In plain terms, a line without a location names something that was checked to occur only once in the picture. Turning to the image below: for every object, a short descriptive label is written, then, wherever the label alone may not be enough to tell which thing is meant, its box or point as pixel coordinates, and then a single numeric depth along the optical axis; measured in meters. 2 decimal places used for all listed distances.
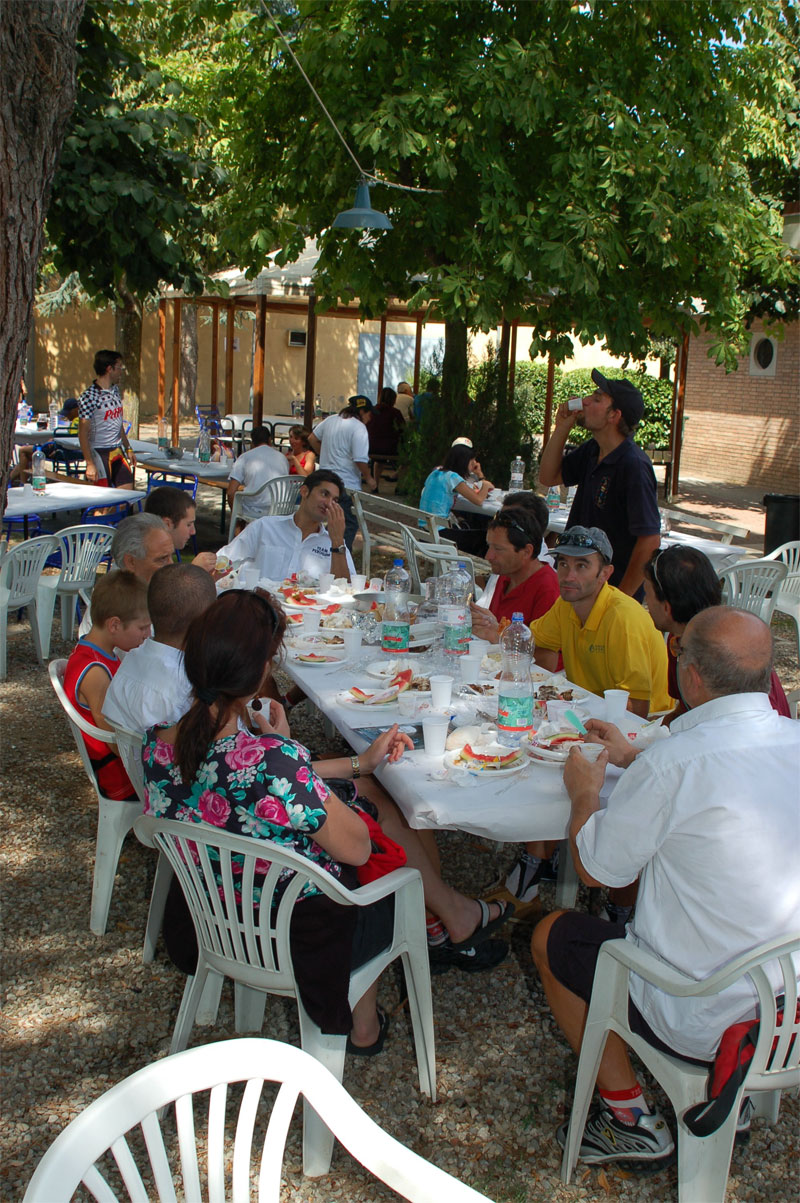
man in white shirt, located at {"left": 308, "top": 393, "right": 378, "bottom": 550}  9.60
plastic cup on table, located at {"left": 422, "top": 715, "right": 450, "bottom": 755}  2.97
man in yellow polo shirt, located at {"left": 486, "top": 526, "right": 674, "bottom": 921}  3.69
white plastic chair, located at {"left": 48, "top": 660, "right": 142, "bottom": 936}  3.44
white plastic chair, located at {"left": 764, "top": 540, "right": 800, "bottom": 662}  6.85
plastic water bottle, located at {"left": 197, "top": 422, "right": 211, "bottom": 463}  10.80
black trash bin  10.79
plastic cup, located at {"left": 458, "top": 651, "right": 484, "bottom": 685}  3.68
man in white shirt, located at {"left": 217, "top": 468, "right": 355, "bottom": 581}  5.73
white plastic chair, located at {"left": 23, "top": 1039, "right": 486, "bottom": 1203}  1.34
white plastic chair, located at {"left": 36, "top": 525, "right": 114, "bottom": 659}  6.29
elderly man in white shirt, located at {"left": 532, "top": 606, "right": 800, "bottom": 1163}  2.11
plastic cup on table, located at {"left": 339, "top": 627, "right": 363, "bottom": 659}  4.16
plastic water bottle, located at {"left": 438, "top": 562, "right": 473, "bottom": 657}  4.03
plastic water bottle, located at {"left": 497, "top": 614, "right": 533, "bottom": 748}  3.07
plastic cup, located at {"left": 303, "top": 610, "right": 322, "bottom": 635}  4.40
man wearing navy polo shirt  4.97
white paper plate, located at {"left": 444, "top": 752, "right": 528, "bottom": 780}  2.84
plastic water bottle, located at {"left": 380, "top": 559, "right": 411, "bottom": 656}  4.11
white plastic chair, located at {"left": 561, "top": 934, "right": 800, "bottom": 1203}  1.96
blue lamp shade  7.41
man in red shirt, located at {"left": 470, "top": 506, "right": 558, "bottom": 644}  4.32
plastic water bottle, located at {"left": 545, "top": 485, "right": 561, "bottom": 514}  8.83
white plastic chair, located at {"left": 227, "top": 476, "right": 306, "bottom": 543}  9.05
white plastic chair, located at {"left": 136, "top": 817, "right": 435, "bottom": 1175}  2.31
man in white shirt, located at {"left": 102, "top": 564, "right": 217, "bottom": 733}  3.21
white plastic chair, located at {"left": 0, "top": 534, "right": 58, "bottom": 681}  6.02
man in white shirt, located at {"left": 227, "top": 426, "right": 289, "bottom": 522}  9.14
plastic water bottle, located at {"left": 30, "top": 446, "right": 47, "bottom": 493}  9.39
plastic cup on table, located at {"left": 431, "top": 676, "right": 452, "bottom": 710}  3.37
